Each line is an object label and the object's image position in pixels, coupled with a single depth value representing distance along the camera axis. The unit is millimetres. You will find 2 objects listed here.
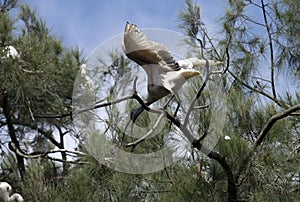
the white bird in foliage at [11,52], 12266
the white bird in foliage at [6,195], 12150
